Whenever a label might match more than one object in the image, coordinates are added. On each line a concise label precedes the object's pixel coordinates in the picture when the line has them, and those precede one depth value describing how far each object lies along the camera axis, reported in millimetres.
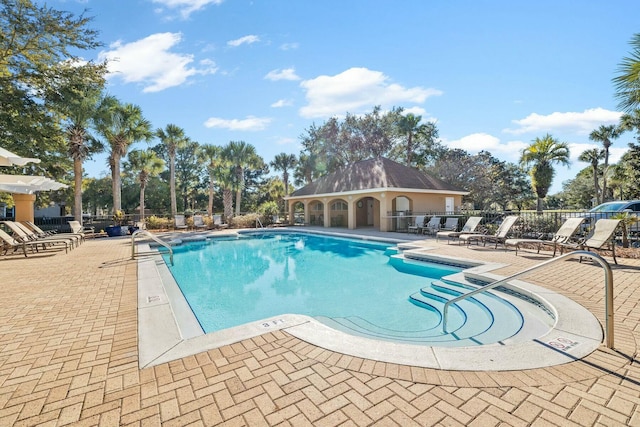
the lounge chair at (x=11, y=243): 8734
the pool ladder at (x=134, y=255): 8519
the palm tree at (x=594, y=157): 28328
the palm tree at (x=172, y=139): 23688
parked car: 10953
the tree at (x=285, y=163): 32156
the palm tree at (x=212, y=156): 25359
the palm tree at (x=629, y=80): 5793
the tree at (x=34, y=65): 10891
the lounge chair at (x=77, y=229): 12778
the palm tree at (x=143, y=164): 22047
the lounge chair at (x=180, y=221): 19906
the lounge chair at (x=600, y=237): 6625
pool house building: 17188
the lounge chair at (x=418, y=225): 15336
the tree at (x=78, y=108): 13148
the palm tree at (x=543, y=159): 18344
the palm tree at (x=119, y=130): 17641
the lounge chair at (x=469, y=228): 11147
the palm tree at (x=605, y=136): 26531
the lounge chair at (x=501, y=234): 9438
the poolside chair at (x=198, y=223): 19547
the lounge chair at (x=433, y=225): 14059
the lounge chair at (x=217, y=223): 20031
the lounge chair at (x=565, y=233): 7480
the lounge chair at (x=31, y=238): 9458
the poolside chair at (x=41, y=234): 10664
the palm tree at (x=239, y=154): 23891
